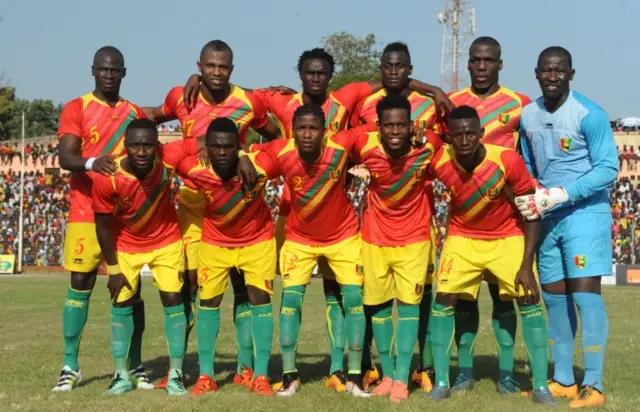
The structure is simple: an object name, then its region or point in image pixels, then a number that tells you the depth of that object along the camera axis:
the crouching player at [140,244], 8.04
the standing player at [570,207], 7.66
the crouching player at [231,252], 8.06
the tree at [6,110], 72.25
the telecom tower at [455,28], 61.91
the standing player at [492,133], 8.22
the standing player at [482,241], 7.65
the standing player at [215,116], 8.55
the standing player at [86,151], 8.52
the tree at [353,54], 75.44
